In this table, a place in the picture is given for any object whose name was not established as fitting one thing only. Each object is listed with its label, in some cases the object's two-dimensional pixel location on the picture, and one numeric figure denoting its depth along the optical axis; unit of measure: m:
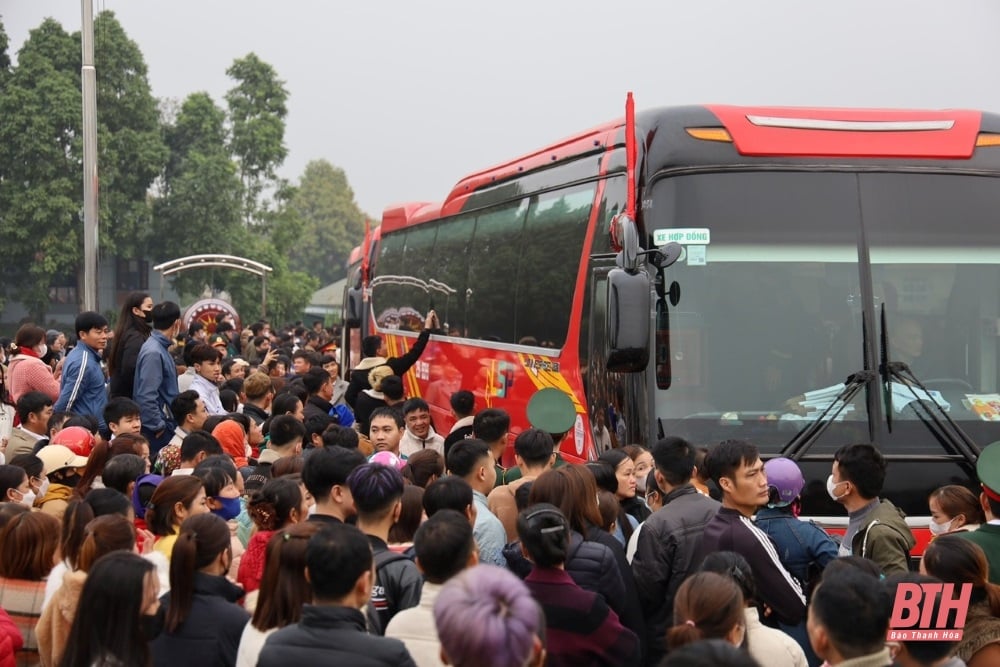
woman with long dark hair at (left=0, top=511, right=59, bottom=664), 5.37
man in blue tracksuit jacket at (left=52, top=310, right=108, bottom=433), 9.97
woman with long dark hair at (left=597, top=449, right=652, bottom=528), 6.66
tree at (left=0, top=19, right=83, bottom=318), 42.78
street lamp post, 16.20
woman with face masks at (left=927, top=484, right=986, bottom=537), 6.28
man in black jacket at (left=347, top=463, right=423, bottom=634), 5.05
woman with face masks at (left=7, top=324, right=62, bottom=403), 10.77
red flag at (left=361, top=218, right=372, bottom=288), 24.03
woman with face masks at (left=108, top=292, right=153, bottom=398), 10.02
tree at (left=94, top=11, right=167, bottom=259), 45.66
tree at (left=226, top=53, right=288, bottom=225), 54.41
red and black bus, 7.97
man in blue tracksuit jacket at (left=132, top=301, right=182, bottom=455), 9.61
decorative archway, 31.23
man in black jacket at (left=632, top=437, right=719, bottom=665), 5.71
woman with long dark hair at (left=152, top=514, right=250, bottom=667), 4.59
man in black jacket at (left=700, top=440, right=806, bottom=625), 5.40
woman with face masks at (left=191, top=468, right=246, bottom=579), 6.42
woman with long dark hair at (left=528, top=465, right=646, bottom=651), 5.17
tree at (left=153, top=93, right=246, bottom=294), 49.00
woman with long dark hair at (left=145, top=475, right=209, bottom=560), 5.82
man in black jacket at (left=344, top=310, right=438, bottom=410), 12.86
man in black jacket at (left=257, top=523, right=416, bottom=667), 3.89
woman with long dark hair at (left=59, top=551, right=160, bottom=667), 4.33
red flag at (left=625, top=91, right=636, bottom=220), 8.55
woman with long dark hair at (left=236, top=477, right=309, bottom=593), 5.66
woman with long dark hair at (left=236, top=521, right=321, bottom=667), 4.48
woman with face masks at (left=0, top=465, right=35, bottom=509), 6.59
